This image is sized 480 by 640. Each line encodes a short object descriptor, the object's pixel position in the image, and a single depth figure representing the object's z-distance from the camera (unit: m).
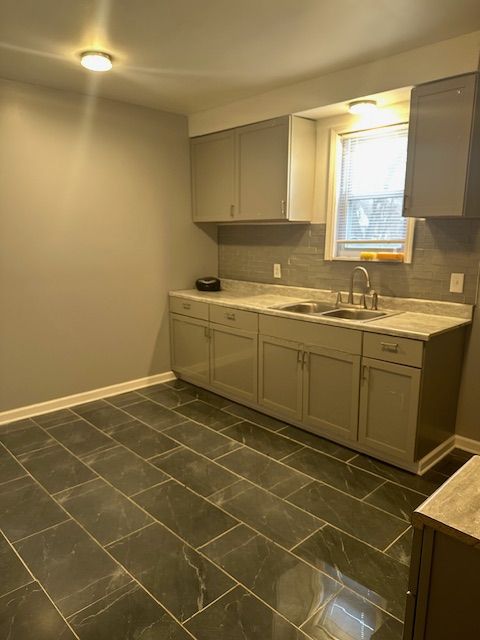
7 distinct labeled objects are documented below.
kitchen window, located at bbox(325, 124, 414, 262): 3.18
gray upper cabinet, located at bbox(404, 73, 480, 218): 2.47
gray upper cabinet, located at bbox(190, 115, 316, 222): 3.46
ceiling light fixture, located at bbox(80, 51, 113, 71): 2.71
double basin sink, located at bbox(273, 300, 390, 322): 3.22
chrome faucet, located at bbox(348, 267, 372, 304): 3.25
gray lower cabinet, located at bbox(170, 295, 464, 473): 2.60
